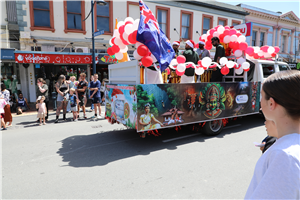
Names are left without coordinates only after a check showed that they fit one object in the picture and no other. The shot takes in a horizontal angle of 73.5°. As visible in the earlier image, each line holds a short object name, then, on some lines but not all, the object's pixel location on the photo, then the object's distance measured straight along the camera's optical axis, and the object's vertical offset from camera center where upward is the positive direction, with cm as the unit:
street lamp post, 1156 +141
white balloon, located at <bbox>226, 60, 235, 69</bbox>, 578 +52
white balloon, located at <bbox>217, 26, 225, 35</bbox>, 676 +176
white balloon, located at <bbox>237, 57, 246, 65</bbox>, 628 +69
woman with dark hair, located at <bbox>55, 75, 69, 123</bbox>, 807 -41
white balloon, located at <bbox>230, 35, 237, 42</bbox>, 646 +142
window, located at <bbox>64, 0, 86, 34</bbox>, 1290 +436
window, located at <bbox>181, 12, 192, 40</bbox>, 1661 +466
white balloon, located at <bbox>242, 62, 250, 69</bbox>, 617 +53
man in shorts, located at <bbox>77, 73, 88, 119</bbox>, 869 -29
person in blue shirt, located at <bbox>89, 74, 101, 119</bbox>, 849 -39
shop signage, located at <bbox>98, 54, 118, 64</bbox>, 1269 +149
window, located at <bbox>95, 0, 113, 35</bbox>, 1367 +445
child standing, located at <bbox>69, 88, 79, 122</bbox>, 818 -80
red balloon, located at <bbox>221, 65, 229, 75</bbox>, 577 +37
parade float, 445 -15
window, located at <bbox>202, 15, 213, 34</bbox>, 1764 +529
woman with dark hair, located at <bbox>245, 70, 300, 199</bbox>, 89 -30
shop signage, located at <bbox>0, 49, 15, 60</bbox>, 1056 +153
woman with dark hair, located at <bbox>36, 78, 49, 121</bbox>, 808 -25
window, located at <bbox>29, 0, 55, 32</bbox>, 1209 +415
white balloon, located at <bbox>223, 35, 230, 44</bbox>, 651 +141
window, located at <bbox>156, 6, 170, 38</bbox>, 1559 +500
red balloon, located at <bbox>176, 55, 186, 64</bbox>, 510 +59
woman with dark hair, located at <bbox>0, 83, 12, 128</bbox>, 725 -87
